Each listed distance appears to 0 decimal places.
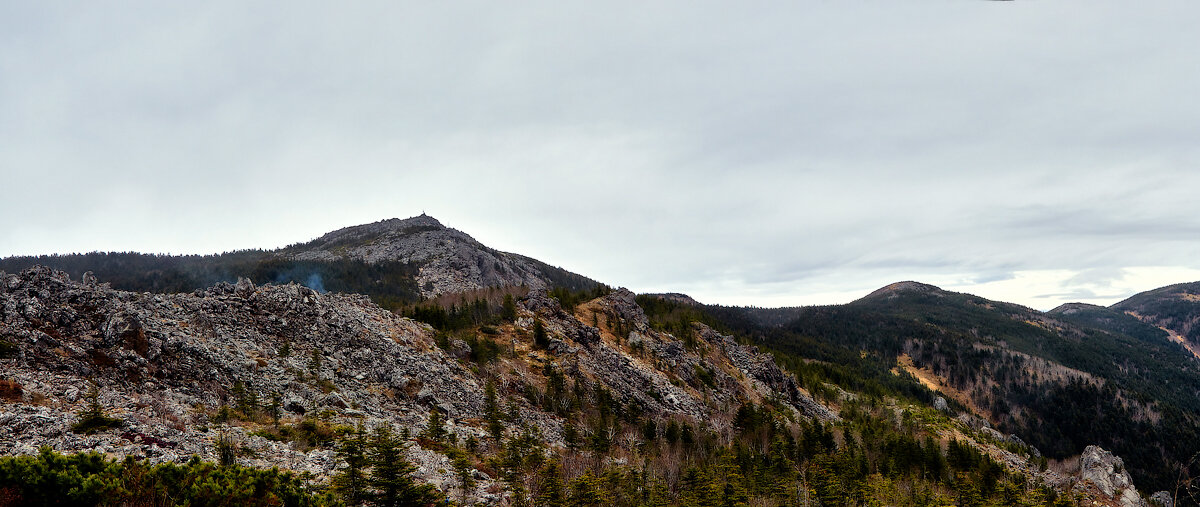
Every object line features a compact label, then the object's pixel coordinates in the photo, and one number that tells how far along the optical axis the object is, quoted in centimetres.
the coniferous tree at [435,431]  3978
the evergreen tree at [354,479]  2316
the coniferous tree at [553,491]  2811
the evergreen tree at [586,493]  2925
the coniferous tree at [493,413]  4566
